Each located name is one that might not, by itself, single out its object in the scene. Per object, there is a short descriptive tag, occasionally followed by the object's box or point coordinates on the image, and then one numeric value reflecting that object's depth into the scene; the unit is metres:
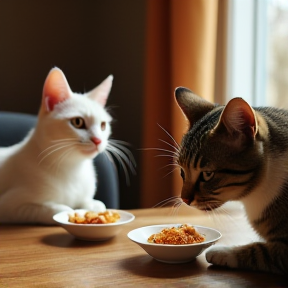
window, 2.01
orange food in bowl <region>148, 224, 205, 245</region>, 1.00
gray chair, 1.91
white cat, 1.43
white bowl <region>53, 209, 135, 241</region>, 1.15
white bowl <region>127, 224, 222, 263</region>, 0.95
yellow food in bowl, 1.20
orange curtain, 1.87
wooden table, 0.88
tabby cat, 0.93
